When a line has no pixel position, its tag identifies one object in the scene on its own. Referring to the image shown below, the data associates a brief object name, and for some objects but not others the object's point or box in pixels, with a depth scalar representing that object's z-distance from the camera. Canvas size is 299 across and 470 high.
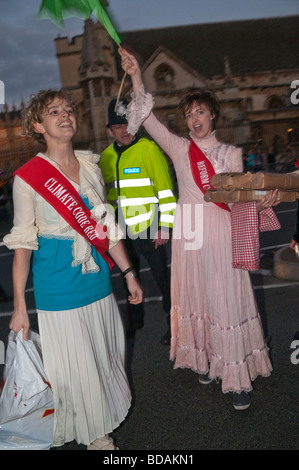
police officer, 4.10
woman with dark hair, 3.19
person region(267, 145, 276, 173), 25.39
